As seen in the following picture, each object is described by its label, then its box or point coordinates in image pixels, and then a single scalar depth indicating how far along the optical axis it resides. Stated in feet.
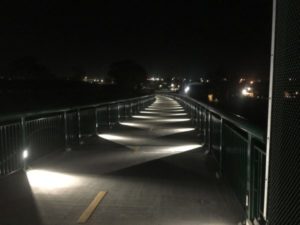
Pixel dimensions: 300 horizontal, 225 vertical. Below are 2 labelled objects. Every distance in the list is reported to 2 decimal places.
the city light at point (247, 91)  174.54
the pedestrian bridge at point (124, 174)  11.89
